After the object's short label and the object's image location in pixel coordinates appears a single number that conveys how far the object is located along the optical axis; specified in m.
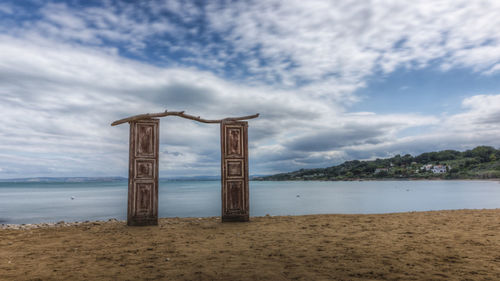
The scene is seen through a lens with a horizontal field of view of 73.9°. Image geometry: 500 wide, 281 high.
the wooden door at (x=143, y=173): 10.17
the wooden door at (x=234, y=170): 10.78
